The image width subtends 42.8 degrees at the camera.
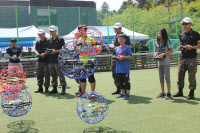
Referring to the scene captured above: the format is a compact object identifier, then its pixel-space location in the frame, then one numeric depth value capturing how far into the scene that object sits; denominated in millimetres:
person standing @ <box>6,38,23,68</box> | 8273
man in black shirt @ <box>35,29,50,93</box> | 7480
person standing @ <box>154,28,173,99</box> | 5992
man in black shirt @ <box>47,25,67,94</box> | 6996
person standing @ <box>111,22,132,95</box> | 6535
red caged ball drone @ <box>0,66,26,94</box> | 6738
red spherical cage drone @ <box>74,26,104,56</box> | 5664
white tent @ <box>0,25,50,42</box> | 12202
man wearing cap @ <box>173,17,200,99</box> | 5883
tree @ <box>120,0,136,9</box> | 74119
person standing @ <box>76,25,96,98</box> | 5801
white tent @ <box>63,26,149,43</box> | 13633
